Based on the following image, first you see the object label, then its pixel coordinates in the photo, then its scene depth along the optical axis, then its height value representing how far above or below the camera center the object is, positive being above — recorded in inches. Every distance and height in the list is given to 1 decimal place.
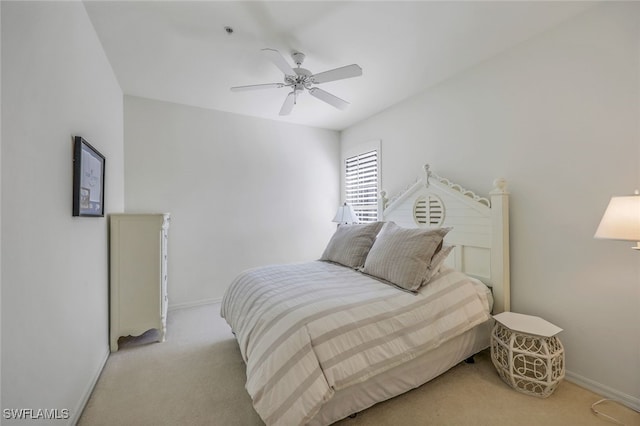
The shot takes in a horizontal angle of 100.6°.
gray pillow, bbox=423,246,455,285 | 79.1 -15.1
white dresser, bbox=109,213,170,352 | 94.4 -22.6
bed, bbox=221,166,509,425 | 52.9 -24.4
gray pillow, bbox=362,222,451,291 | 77.6 -13.4
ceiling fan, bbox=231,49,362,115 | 78.3 +43.8
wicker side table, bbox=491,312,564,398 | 66.6 -37.0
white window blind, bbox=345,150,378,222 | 155.5 +18.0
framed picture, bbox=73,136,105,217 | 62.7 +8.7
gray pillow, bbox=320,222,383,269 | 101.4 -12.7
